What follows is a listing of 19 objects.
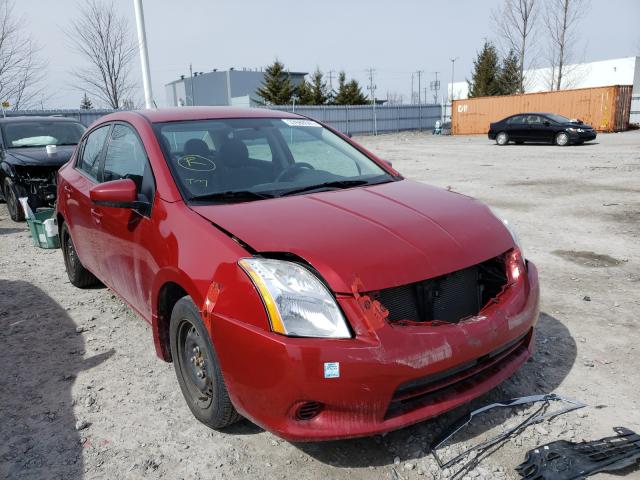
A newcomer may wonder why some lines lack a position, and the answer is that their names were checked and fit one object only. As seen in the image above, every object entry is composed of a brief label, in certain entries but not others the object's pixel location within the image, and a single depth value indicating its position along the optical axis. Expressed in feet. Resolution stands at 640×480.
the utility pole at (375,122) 123.71
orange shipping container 93.71
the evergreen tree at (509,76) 146.72
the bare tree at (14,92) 80.12
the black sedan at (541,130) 70.54
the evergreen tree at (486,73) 150.71
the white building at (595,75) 167.69
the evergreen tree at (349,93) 163.53
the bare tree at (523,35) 133.28
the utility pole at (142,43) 49.44
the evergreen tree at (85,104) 178.60
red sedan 6.94
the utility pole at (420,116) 133.80
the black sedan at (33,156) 26.37
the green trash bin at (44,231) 21.74
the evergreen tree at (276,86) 157.38
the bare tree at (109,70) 87.15
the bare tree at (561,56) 129.18
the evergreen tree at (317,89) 162.09
